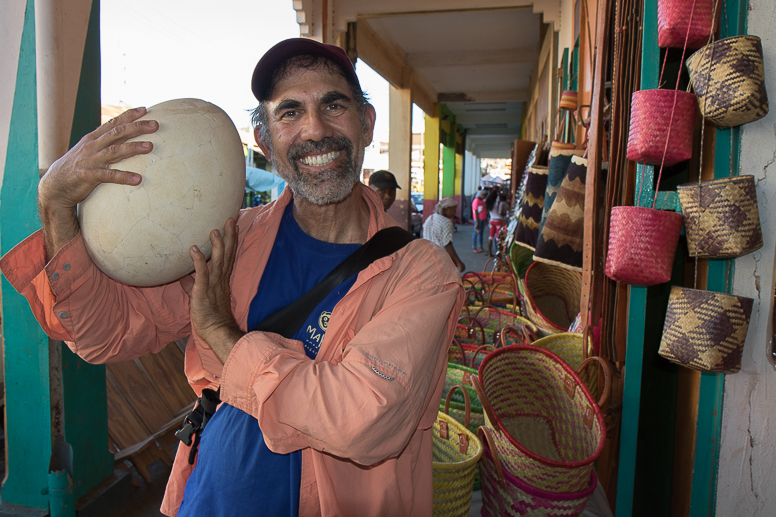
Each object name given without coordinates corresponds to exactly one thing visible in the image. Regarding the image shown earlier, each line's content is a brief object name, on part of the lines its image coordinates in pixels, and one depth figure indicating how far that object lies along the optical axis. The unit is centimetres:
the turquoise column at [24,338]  223
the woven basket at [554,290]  348
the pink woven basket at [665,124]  153
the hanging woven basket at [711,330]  141
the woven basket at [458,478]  177
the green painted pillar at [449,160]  1750
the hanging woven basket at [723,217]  140
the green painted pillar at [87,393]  234
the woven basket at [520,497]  174
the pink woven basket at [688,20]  149
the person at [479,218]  1233
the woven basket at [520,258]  365
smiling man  103
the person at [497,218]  1062
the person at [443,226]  652
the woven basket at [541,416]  174
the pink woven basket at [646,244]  153
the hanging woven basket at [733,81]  135
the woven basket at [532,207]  317
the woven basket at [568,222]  242
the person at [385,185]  537
